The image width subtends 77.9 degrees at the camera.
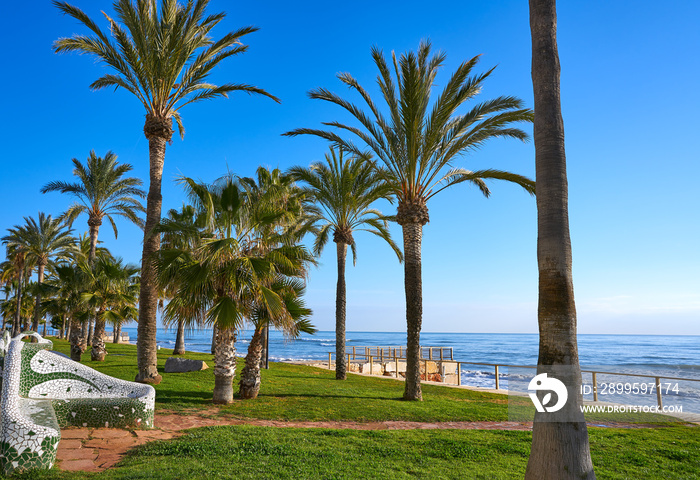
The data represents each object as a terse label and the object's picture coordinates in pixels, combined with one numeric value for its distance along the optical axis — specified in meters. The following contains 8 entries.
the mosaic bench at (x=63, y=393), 5.64
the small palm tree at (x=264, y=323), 10.87
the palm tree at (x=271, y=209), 10.78
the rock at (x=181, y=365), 15.61
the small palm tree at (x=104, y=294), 17.62
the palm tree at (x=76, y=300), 17.69
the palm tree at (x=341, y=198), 17.17
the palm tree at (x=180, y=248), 9.98
